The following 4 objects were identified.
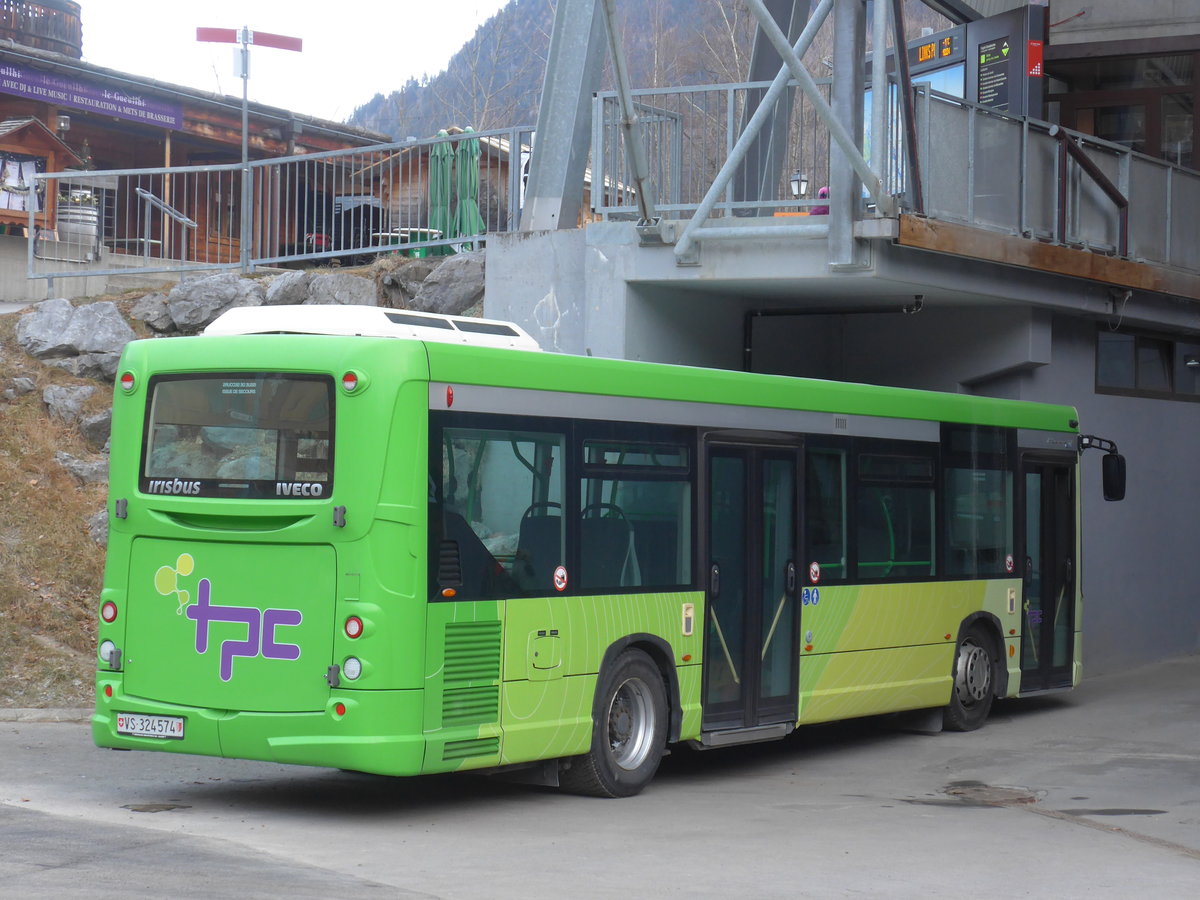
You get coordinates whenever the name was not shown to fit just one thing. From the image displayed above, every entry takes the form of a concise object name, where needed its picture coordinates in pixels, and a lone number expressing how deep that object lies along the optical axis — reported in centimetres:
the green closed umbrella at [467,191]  1886
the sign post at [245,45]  2058
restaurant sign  3231
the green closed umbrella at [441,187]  1912
